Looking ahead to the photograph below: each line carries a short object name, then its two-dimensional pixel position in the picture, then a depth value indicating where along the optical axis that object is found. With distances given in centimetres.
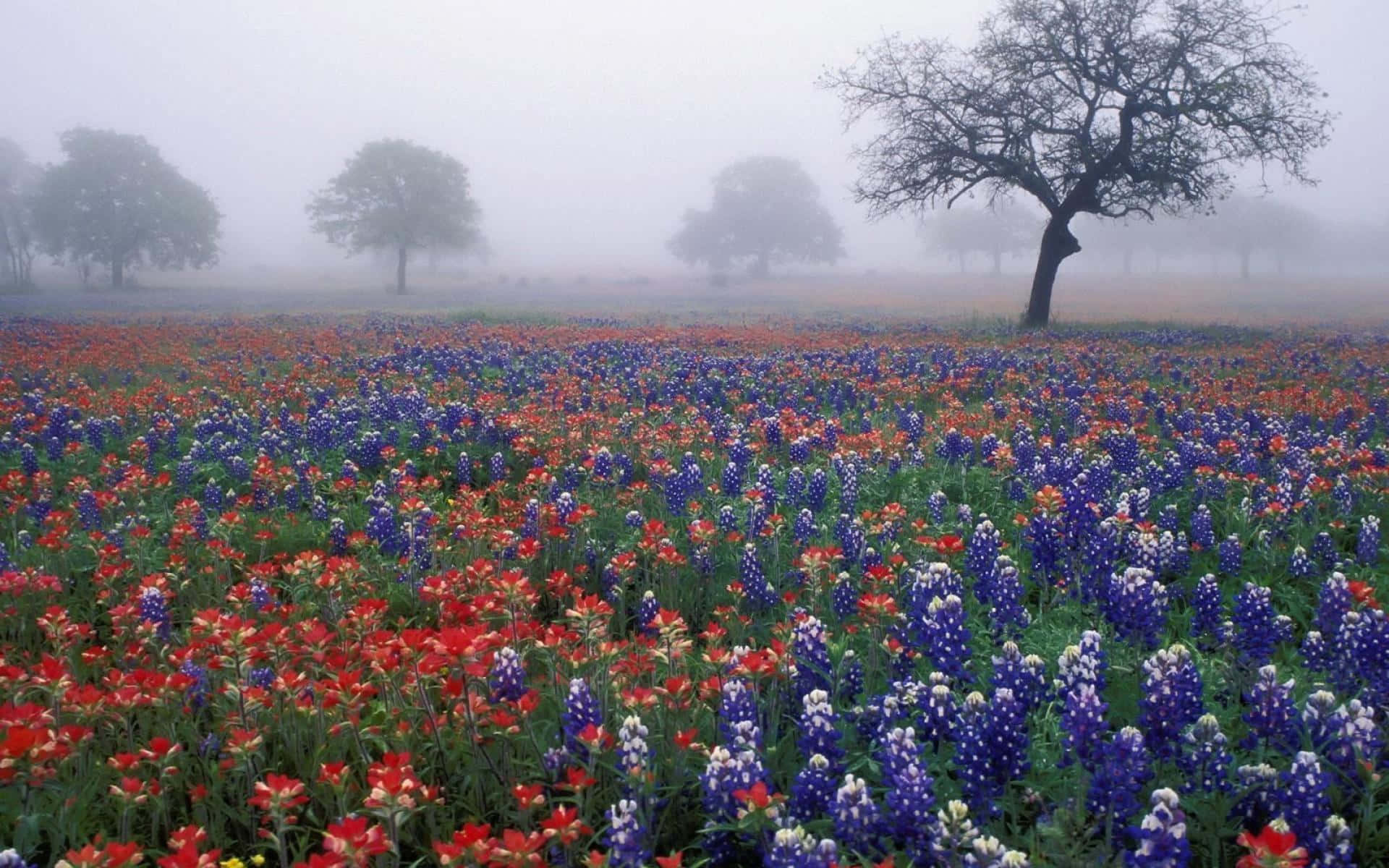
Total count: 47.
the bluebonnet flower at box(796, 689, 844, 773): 248
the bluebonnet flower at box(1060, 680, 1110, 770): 229
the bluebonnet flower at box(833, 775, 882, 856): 219
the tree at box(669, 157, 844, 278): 8500
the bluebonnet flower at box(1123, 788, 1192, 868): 189
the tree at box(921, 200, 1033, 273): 10850
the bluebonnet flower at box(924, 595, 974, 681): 288
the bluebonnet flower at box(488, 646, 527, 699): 282
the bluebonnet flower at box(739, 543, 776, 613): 436
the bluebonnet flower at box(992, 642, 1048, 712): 269
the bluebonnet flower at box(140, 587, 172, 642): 365
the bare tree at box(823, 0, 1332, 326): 2141
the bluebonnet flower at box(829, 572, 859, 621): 401
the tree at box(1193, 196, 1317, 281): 9631
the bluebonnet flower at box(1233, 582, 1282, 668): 328
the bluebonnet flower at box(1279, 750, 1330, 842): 220
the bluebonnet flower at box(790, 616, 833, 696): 308
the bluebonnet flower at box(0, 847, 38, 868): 192
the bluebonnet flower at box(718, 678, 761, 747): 264
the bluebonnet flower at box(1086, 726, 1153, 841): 219
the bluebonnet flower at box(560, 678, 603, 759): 266
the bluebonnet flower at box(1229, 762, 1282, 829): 241
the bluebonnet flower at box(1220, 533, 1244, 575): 466
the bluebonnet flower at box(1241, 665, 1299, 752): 261
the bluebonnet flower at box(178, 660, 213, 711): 328
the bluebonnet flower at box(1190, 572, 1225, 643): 363
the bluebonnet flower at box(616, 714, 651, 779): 240
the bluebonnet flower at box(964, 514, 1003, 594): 406
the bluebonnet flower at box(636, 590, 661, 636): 401
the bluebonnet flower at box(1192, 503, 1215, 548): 521
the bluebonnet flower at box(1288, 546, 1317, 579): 459
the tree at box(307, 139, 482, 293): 5822
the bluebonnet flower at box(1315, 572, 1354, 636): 337
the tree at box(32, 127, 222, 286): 5578
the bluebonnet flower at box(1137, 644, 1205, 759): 247
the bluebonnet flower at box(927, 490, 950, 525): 539
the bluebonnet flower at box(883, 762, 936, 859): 217
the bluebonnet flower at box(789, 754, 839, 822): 241
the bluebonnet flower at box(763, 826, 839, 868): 197
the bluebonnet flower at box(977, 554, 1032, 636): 346
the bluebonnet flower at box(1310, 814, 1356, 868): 204
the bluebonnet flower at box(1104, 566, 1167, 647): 312
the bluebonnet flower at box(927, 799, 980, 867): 201
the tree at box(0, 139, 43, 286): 6191
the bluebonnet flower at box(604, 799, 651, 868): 212
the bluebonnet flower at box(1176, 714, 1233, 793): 244
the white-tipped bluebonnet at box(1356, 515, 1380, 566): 467
